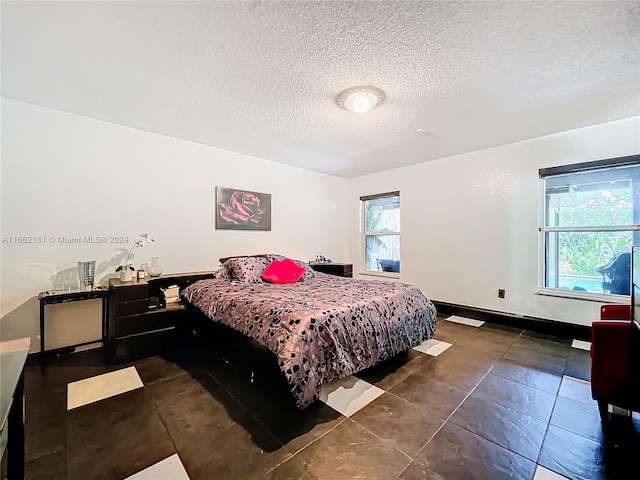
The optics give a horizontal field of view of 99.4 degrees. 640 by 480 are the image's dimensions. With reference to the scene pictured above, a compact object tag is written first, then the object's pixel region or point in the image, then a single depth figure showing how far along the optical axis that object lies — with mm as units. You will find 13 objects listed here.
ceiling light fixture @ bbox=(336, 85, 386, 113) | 2234
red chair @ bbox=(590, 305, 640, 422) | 1540
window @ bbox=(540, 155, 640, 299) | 2840
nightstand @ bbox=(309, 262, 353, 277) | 4559
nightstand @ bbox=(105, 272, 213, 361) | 2506
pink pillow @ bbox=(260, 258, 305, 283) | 3256
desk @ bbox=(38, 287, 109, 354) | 2345
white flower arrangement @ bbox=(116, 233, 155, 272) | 2986
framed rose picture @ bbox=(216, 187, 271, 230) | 3723
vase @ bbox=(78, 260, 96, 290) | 2598
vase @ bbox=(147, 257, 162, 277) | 3051
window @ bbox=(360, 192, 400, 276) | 4887
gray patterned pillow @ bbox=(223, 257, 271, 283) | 3152
